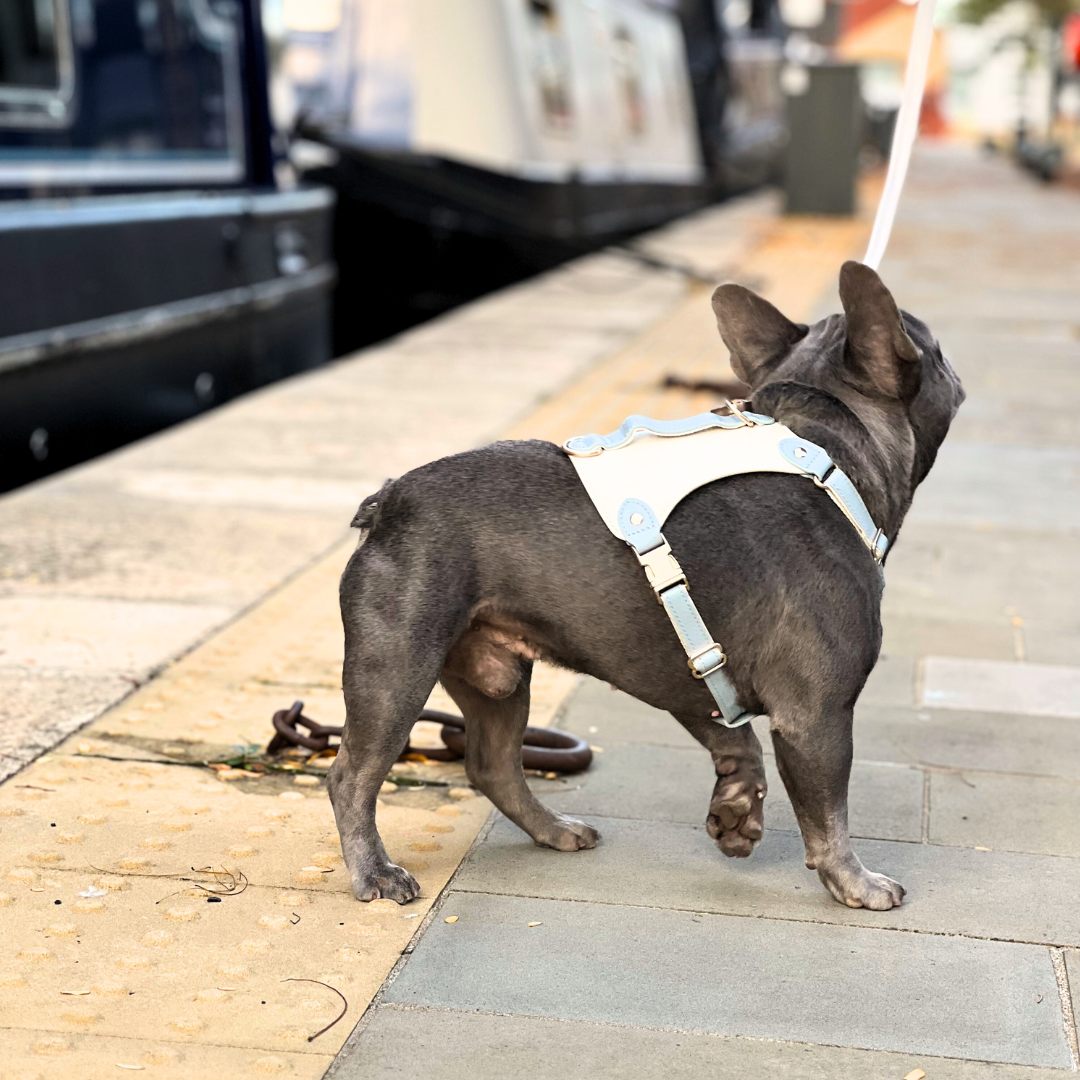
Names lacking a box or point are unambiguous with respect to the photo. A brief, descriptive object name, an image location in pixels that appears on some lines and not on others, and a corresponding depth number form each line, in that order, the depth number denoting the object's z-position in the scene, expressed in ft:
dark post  73.10
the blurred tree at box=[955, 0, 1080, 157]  155.02
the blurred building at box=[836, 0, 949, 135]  248.93
